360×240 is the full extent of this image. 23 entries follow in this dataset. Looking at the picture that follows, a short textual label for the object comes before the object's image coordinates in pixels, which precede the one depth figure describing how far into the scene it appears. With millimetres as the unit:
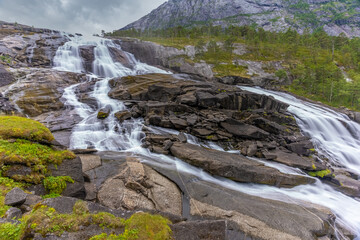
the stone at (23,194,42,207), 4688
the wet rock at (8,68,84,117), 18797
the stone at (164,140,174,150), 13812
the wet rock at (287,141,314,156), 16375
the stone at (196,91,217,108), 21306
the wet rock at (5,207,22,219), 3972
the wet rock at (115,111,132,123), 18594
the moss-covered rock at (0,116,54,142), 7012
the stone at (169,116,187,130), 17688
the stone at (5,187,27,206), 4425
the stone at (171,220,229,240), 4516
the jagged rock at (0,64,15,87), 22297
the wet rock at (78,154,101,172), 10277
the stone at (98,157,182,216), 7742
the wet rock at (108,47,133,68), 44844
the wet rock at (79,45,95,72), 37662
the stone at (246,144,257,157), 15021
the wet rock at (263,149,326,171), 13727
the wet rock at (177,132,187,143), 15211
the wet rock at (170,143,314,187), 11164
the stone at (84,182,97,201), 7623
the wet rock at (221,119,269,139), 17500
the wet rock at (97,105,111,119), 18847
